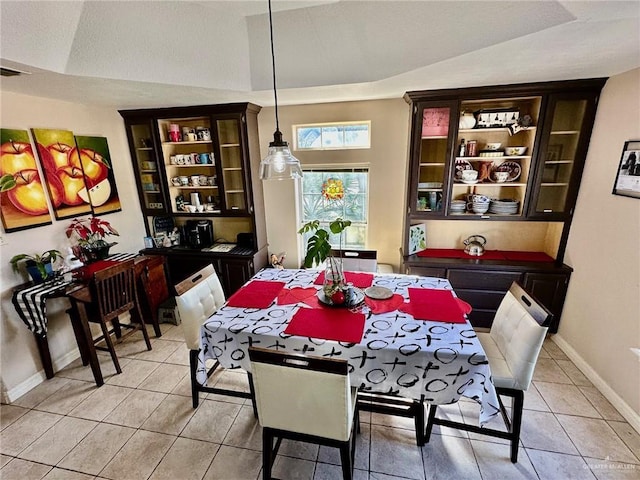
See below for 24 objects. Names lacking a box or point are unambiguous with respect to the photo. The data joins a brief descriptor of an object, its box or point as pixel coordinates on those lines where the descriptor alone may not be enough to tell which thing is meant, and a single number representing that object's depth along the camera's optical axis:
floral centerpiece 1.75
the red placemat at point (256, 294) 1.95
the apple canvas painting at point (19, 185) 2.18
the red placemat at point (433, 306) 1.73
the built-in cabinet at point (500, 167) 2.52
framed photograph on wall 1.99
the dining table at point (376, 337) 1.46
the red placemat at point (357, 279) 2.22
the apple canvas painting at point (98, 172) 2.80
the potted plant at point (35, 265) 2.26
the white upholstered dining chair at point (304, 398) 1.25
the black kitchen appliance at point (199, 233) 3.49
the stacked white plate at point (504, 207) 2.80
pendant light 1.77
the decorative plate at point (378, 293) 1.98
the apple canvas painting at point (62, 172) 2.45
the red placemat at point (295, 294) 1.99
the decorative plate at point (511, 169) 2.81
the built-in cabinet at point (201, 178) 3.12
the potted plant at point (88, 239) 2.63
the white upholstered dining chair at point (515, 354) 1.56
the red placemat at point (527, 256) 2.87
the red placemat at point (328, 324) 1.58
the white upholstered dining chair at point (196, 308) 1.96
